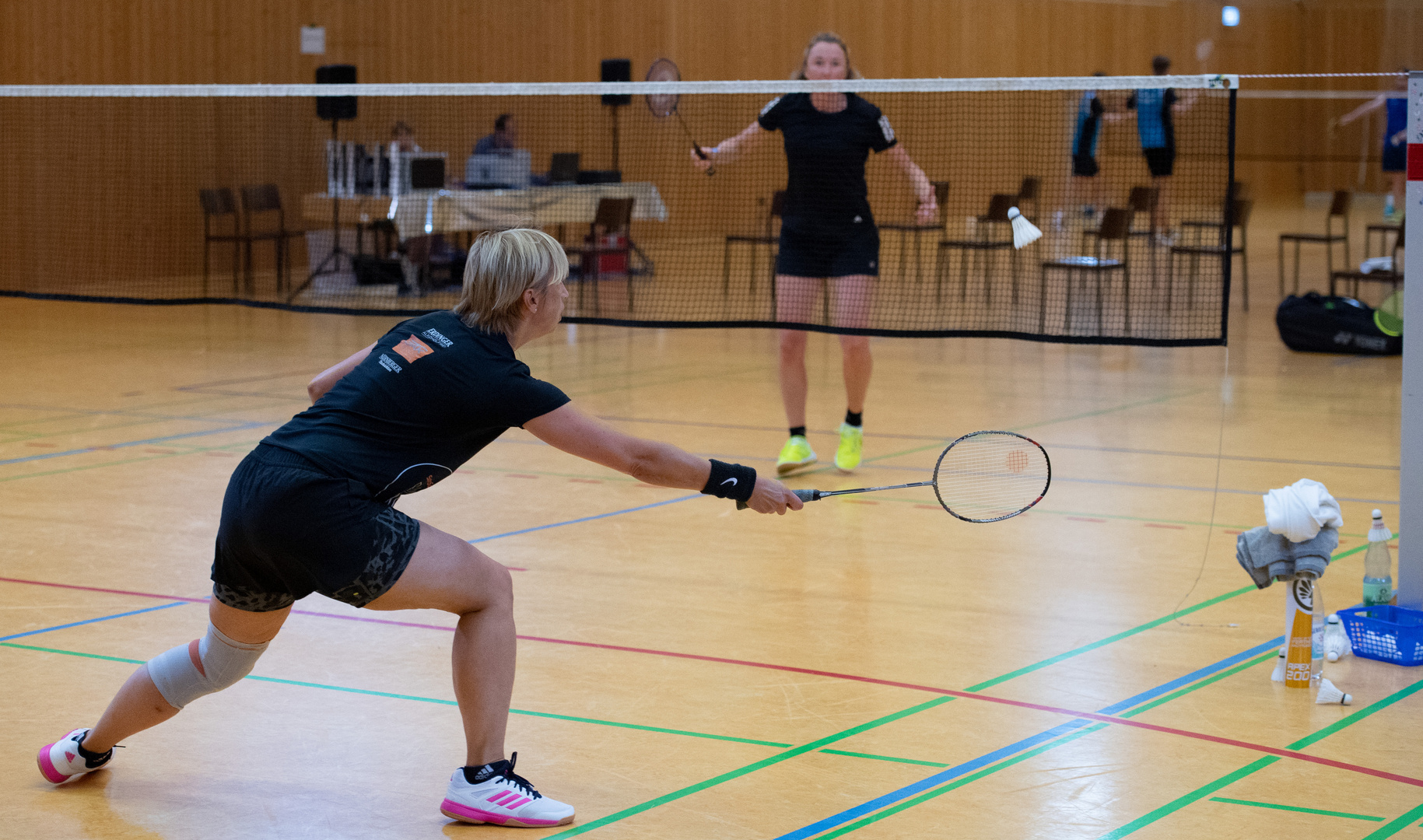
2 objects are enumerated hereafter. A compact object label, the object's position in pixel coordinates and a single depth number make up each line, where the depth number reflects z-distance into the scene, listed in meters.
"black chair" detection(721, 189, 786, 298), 12.79
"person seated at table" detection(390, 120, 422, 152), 14.26
